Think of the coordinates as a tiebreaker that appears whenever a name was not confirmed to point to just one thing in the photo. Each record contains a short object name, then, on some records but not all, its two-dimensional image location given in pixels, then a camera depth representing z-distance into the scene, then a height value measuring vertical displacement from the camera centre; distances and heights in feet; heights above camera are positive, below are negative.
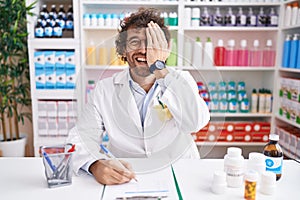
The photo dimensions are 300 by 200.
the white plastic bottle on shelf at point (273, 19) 8.32 +1.11
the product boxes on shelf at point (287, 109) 7.57 -1.40
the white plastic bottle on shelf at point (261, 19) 8.36 +1.11
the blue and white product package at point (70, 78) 8.25 -0.65
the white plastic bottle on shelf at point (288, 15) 7.86 +1.17
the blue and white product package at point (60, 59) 8.14 -0.11
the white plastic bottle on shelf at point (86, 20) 8.18 +0.99
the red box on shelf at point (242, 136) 8.71 -2.34
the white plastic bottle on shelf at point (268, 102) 8.71 -1.31
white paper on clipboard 3.00 -1.42
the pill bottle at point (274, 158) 3.28 -1.13
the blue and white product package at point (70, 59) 8.16 -0.11
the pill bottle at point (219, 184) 3.06 -1.32
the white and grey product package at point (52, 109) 8.37 -1.55
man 3.03 -0.68
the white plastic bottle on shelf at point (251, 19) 8.32 +1.10
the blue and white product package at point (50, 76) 8.21 -0.59
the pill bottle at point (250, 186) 2.92 -1.28
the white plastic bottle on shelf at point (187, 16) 8.23 +1.15
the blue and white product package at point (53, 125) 8.46 -2.03
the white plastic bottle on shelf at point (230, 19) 8.32 +1.09
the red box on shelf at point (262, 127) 8.76 -2.07
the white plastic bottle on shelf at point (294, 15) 7.64 +1.13
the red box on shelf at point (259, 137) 8.75 -2.37
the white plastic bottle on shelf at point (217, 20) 8.36 +1.07
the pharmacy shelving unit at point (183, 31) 8.13 +0.59
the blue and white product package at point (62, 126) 8.43 -2.05
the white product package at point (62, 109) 8.36 -1.54
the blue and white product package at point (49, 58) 8.11 -0.09
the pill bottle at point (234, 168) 3.15 -1.21
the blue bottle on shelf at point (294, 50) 7.49 +0.22
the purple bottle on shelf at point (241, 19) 8.34 +1.11
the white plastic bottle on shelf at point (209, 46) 8.30 +0.32
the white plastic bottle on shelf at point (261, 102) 8.73 -1.32
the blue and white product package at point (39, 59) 8.12 -0.12
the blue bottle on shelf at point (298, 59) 7.50 -0.03
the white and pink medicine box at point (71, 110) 8.22 -1.56
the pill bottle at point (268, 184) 3.01 -1.30
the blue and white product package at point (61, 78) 8.25 -0.65
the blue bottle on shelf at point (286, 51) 7.96 +0.19
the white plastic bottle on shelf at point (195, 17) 8.22 +1.13
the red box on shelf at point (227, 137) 8.68 -2.36
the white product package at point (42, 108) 8.39 -1.54
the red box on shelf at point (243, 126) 8.70 -2.05
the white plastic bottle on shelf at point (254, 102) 8.78 -1.33
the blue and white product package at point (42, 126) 8.45 -2.06
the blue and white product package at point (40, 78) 8.25 -0.66
